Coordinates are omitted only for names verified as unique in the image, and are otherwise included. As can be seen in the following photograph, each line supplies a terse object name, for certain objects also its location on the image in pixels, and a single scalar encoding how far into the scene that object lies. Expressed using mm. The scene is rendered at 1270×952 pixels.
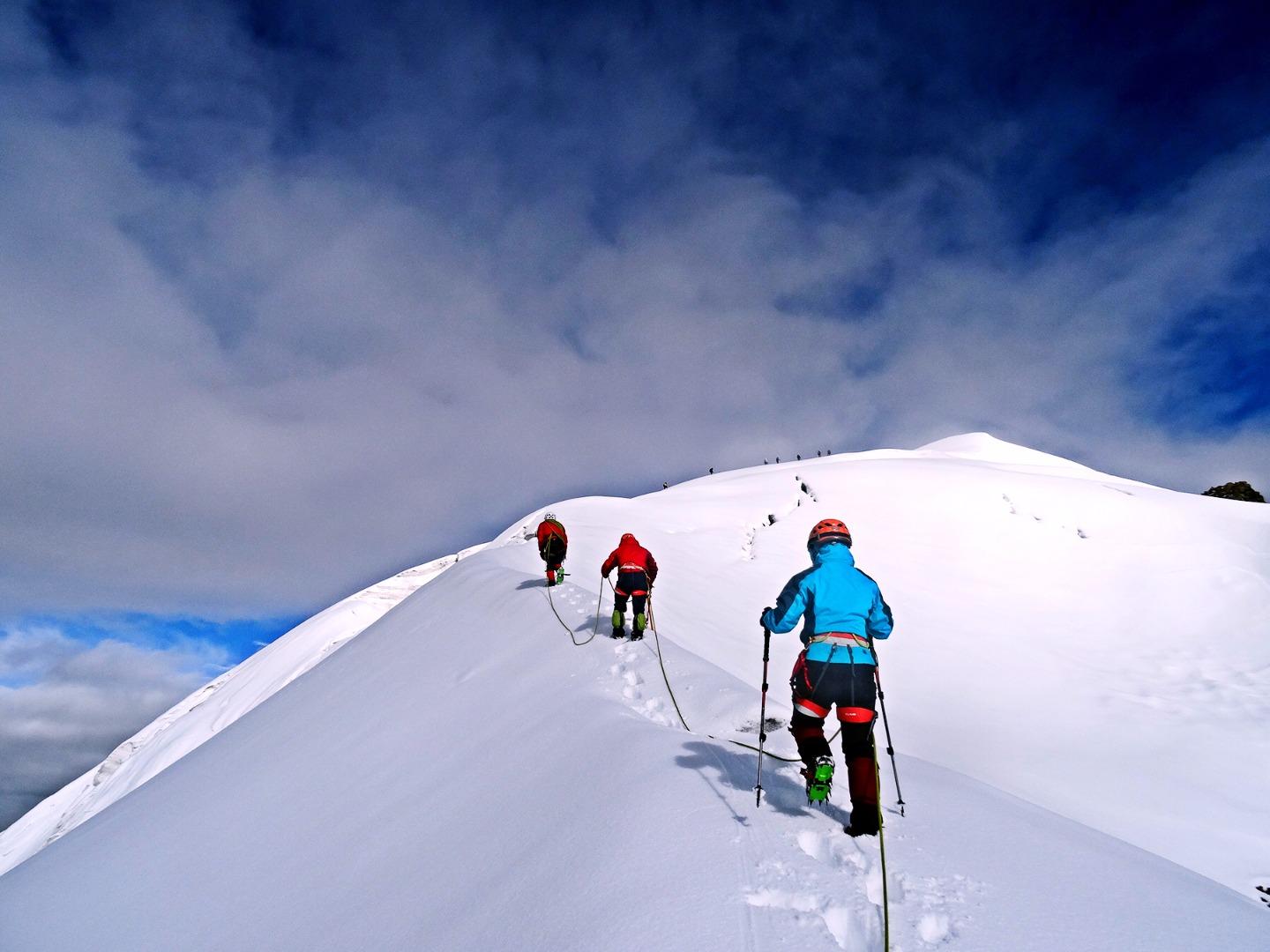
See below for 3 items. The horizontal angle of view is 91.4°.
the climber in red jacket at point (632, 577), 10758
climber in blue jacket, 4711
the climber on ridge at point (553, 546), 14680
